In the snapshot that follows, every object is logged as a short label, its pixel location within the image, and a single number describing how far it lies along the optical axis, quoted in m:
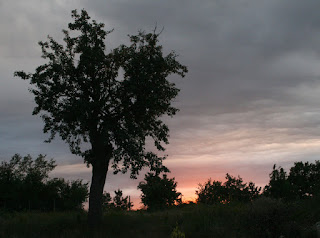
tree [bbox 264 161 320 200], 43.96
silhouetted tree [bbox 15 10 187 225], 25.39
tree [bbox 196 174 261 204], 43.56
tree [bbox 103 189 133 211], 51.80
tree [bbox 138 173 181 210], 44.97
